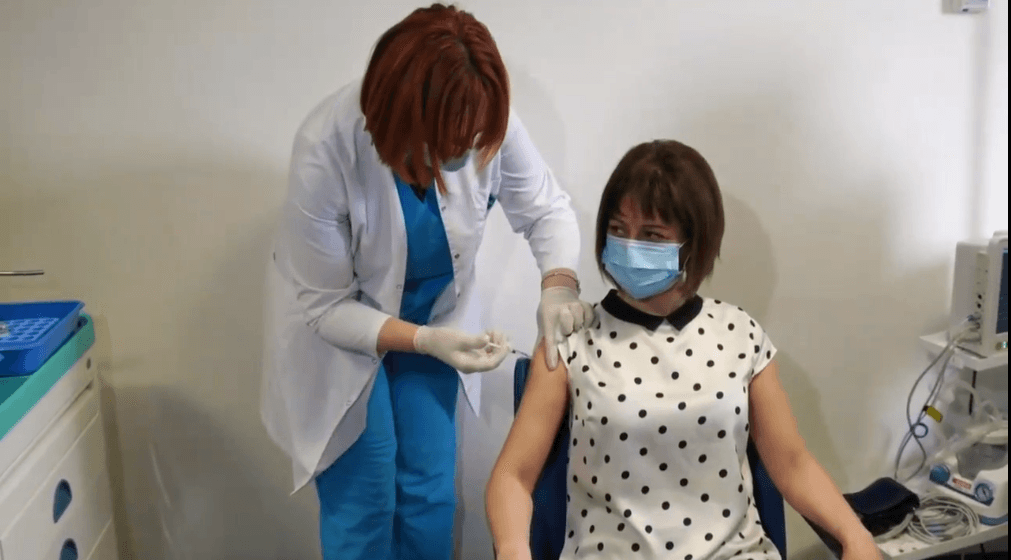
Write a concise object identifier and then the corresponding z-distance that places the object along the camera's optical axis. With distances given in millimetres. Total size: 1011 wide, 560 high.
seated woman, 1374
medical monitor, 1869
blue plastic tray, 1457
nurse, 1290
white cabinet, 1395
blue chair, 1456
